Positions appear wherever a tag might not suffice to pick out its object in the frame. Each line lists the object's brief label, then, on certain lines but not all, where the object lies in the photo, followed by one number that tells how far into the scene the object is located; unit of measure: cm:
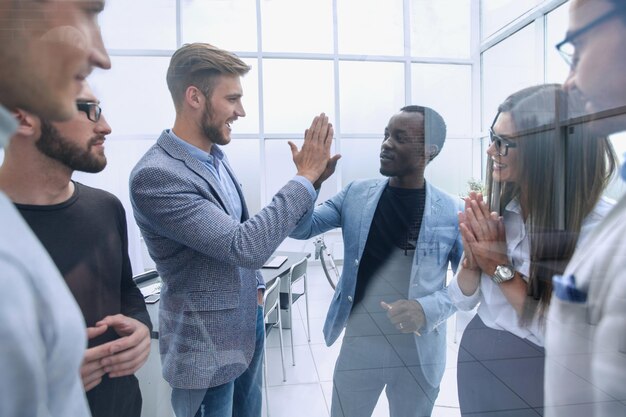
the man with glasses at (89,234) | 52
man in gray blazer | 75
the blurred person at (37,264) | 46
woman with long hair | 100
